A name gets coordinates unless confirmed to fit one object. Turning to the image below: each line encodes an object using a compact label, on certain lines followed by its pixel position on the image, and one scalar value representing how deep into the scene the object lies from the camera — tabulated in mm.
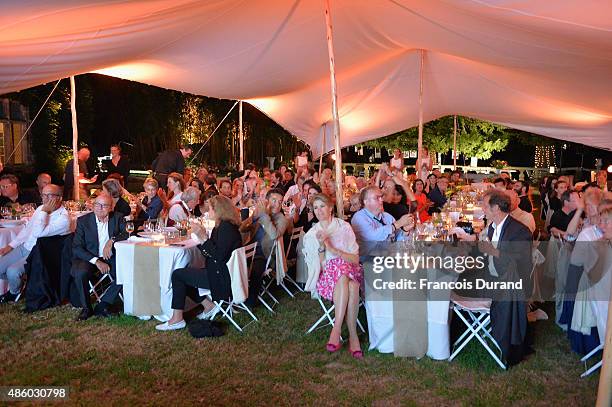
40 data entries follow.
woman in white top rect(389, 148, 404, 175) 10677
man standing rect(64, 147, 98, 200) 9555
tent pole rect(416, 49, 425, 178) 10286
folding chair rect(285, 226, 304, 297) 6672
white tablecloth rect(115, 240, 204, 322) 5480
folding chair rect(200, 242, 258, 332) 5371
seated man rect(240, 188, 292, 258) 6035
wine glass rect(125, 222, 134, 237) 5672
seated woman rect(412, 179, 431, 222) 8281
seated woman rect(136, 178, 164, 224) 6965
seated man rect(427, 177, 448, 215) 9750
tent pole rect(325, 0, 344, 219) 6277
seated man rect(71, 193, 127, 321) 5730
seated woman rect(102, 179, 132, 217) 6672
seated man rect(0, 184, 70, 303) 5957
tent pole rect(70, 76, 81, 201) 9047
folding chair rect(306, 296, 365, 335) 5203
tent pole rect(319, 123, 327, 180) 14871
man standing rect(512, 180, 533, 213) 8257
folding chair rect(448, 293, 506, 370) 4418
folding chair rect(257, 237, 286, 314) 5989
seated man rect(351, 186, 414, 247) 5203
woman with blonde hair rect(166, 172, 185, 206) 7311
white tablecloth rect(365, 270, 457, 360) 4477
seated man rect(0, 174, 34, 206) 7137
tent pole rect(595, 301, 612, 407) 2594
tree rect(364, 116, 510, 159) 22797
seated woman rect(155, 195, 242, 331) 5203
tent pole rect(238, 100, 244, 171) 12898
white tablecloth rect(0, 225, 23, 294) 6211
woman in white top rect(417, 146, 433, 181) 11336
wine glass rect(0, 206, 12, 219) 6707
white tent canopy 4770
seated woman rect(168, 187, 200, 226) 6648
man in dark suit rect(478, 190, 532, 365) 4254
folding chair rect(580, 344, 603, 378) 4289
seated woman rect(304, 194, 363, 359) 4805
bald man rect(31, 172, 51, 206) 7490
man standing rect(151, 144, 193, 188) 10430
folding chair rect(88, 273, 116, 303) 5933
